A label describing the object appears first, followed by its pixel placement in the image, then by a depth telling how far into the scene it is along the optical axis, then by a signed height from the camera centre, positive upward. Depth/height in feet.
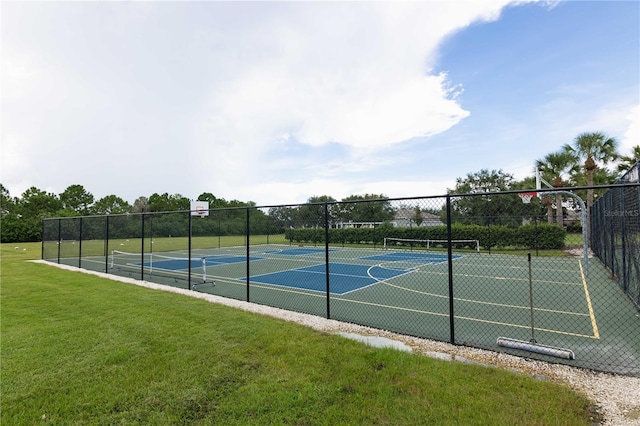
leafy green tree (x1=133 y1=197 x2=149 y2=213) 208.60 +13.86
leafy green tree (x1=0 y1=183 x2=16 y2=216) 141.55 +11.16
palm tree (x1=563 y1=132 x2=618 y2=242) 61.46 +14.43
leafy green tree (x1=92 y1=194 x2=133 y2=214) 172.04 +10.35
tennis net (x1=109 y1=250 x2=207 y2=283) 41.22 -6.99
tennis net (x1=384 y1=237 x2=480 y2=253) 64.75 -5.43
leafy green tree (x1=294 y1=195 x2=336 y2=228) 43.88 +1.62
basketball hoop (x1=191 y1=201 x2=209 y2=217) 95.57 +6.27
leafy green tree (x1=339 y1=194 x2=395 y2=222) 65.56 +2.15
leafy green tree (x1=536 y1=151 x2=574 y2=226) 69.15 +12.29
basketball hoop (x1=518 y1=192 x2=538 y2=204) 59.13 +4.08
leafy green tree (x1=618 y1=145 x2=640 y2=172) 54.95 +11.33
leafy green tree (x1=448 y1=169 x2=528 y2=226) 63.97 +2.87
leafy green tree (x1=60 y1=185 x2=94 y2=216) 169.89 +14.62
